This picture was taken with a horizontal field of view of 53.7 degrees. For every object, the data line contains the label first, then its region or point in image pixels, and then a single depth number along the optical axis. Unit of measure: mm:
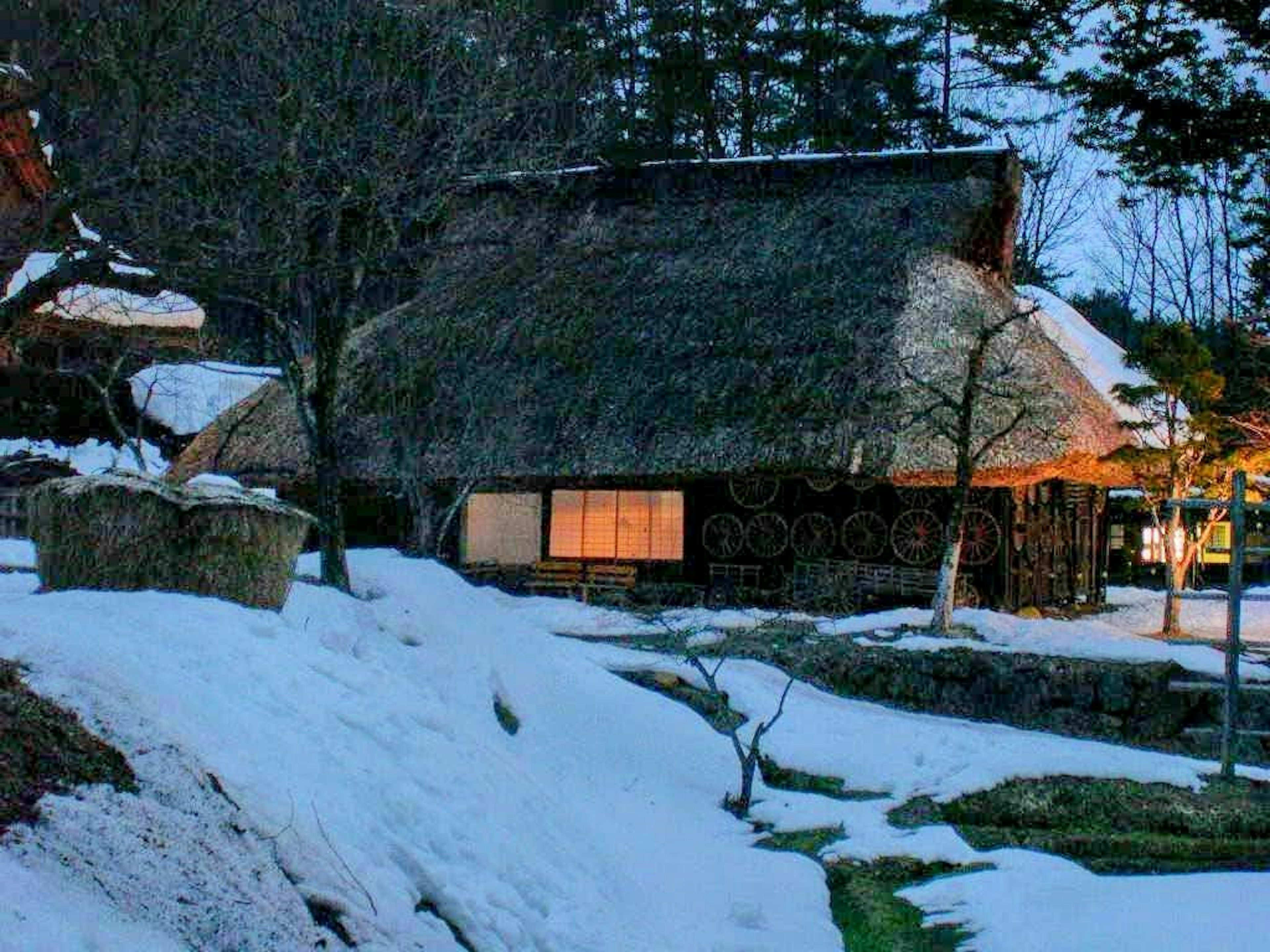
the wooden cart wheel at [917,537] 18016
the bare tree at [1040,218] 34875
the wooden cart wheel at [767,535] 19016
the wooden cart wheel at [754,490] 19047
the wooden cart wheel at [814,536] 18734
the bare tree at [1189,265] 34719
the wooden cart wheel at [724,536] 19312
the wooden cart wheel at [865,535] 18344
